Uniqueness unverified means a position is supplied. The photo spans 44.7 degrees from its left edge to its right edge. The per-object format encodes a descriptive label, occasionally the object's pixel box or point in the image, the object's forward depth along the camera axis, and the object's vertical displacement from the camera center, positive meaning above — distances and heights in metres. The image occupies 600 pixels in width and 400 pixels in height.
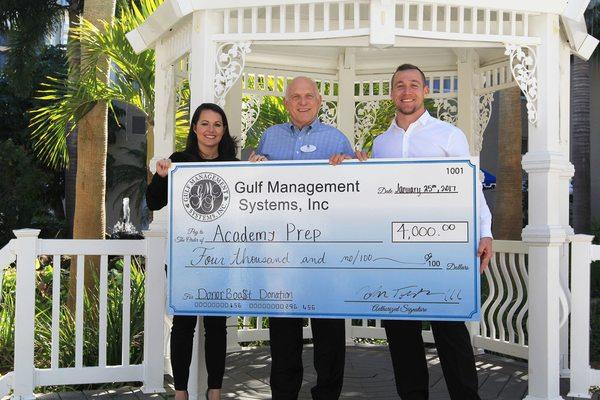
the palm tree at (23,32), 18.59 +4.86
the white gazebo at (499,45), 4.76 +1.20
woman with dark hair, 4.34 +0.13
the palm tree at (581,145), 17.25 +1.97
